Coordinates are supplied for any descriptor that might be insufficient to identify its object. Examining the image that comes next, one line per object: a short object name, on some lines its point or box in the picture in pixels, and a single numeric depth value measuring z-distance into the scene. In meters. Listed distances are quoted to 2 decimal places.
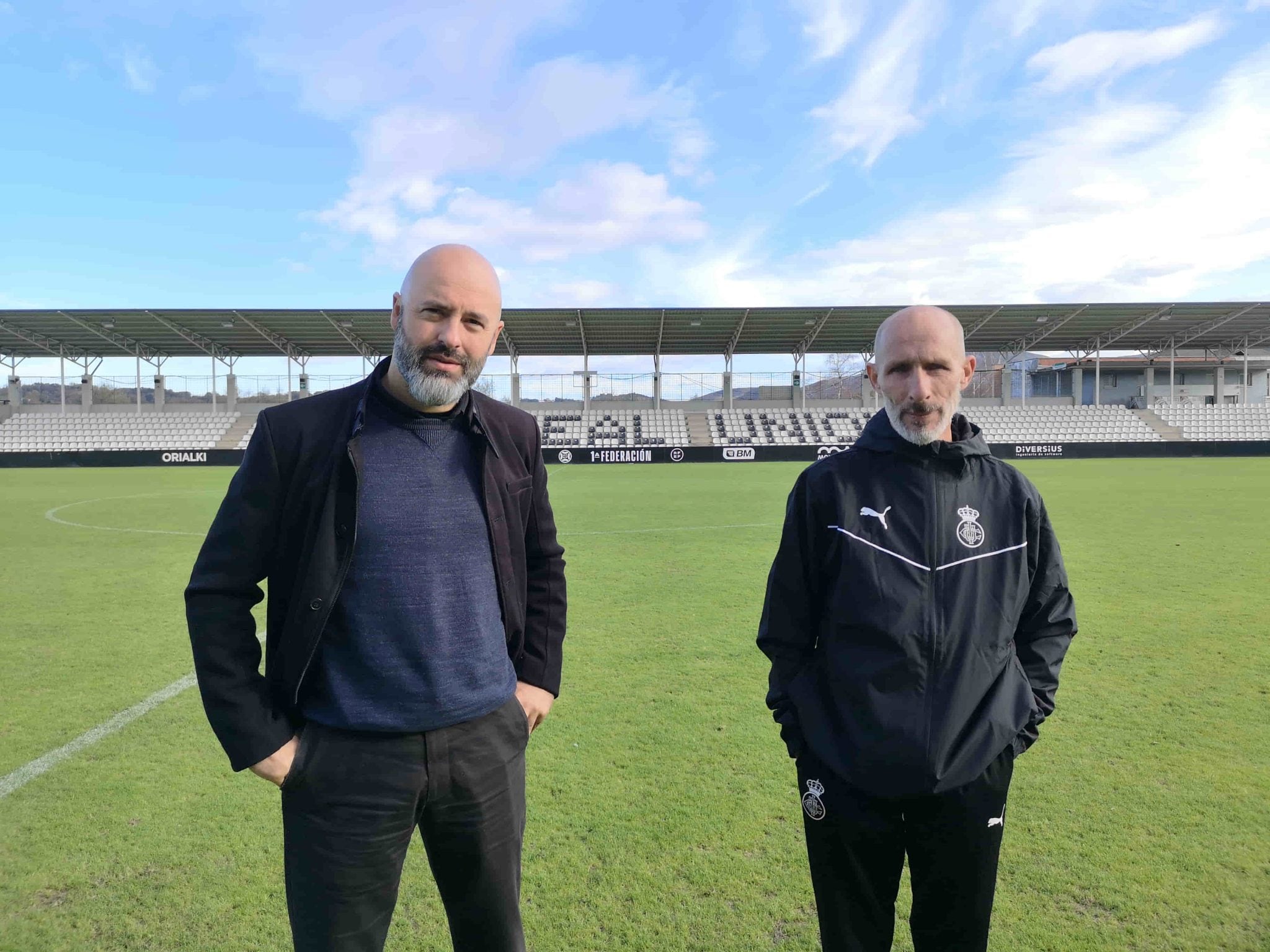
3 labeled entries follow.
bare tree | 45.44
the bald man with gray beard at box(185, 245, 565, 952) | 1.77
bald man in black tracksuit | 1.92
